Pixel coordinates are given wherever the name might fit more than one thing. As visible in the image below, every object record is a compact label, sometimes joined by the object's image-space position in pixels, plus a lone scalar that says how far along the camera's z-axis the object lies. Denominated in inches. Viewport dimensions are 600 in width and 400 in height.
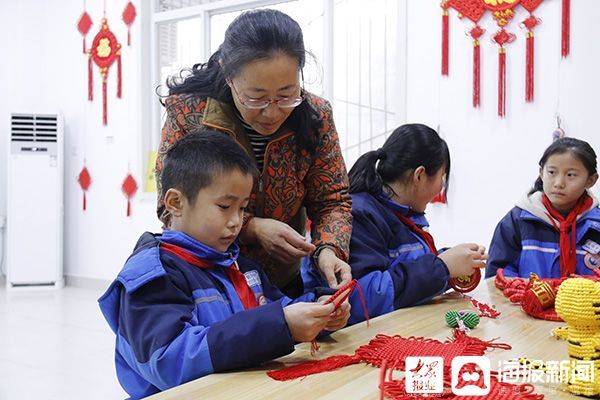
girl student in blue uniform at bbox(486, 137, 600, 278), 70.9
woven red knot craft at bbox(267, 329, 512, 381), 33.6
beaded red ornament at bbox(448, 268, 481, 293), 58.6
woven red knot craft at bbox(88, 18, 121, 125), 187.5
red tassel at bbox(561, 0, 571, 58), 113.1
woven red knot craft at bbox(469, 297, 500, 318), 49.1
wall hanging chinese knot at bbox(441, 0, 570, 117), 116.5
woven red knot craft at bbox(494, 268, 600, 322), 48.3
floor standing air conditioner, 191.8
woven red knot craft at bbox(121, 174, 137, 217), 185.5
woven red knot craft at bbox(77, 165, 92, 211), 196.4
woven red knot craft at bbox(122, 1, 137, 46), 183.3
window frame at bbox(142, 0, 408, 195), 147.7
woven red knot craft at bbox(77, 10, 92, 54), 194.2
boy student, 33.7
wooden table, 30.2
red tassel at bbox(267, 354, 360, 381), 32.6
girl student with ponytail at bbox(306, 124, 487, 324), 52.6
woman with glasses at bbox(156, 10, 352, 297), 44.6
